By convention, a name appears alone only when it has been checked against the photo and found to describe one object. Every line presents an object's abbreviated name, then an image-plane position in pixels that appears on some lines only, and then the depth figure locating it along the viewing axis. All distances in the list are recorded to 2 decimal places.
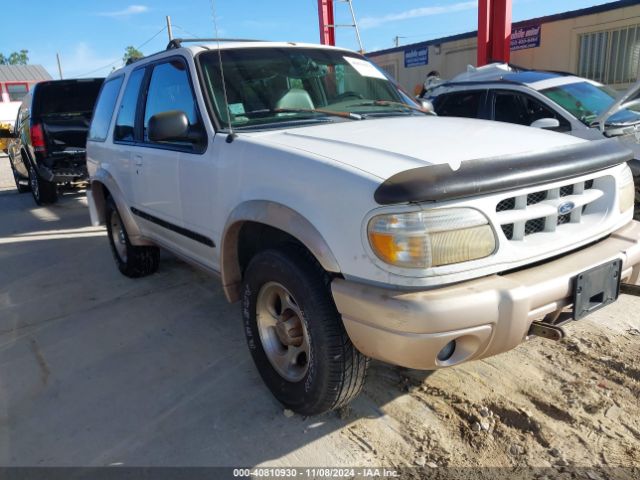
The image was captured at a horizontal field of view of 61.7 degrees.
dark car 8.55
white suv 2.09
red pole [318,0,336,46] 13.60
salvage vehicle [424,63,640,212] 5.60
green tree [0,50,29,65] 101.19
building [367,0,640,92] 11.38
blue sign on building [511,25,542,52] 12.95
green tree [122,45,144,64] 66.88
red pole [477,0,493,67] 11.82
